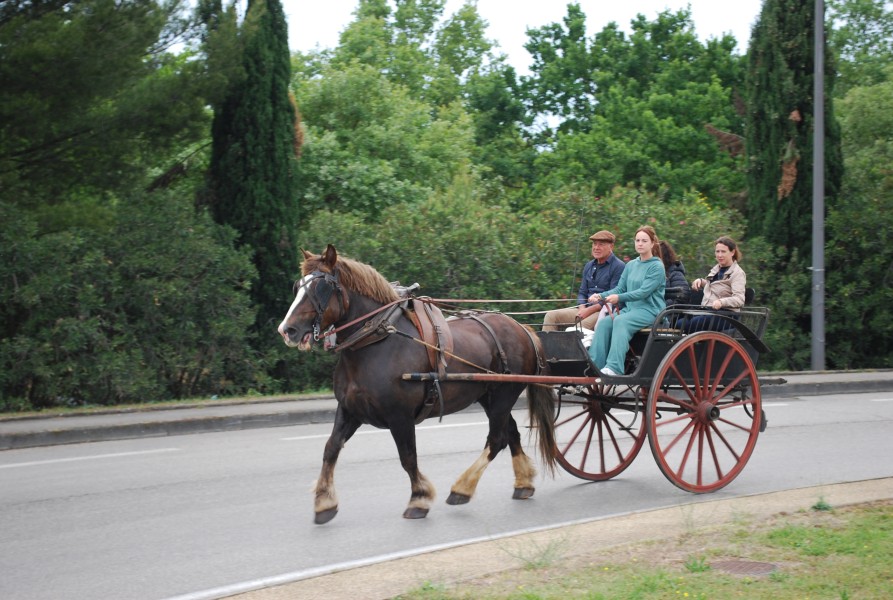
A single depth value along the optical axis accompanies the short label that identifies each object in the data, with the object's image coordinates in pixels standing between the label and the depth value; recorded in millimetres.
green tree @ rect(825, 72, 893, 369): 22172
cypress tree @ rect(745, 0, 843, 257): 22422
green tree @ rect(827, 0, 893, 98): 49781
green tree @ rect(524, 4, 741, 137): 43000
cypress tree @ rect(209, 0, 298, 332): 18516
